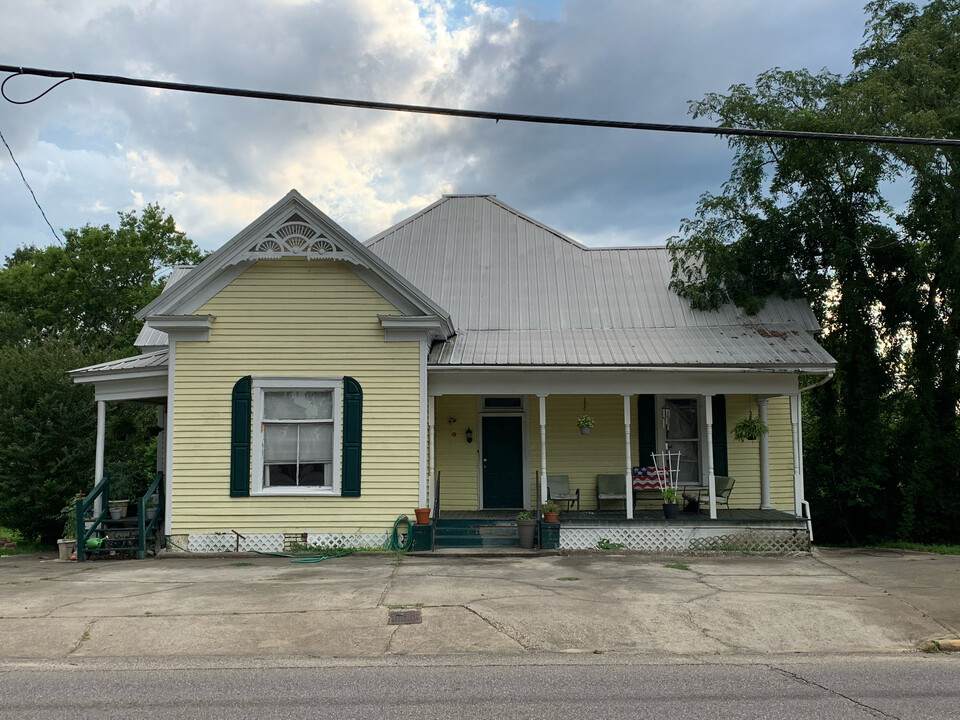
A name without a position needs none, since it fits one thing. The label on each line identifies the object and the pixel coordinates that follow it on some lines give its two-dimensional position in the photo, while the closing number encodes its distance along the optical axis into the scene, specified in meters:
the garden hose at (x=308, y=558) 12.77
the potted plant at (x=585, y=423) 14.76
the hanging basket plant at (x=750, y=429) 14.45
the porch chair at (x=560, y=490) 15.48
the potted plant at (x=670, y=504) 14.01
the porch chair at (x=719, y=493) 15.31
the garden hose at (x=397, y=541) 13.41
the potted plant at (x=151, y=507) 14.10
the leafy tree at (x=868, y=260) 15.55
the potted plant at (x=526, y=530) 13.68
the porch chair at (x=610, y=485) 15.75
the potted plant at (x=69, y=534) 13.95
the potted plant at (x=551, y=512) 13.68
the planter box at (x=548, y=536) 13.65
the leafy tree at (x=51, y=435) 17.16
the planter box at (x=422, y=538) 13.38
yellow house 13.61
